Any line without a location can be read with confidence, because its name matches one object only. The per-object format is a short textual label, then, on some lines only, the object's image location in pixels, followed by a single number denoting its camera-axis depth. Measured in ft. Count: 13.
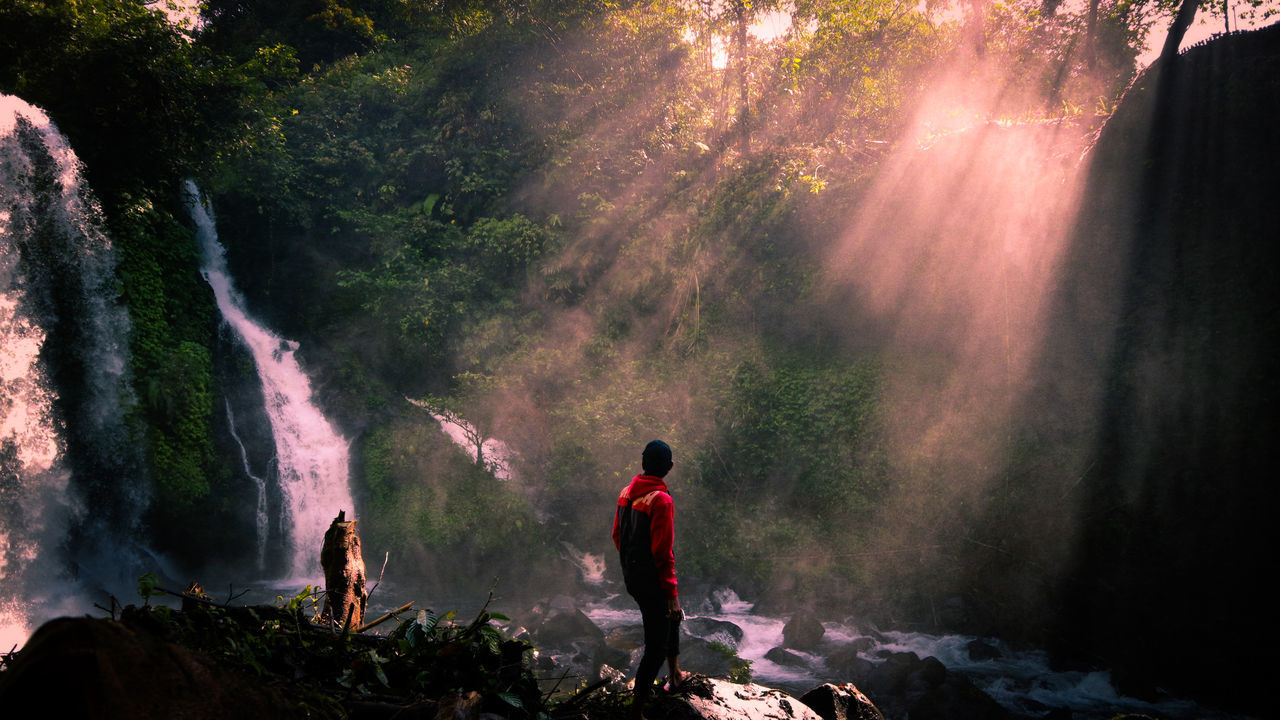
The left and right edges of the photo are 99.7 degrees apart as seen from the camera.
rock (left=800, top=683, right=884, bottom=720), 14.80
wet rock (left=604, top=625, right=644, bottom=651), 31.65
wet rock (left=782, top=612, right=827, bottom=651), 31.17
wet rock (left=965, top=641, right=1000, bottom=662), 28.22
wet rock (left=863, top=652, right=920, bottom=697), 26.53
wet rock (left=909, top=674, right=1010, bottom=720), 24.18
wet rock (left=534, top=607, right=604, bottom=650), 32.94
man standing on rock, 11.84
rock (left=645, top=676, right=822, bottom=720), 12.25
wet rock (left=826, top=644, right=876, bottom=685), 27.76
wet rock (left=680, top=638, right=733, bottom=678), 29.76
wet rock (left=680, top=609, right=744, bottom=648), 32.37
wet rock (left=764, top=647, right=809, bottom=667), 29.86
